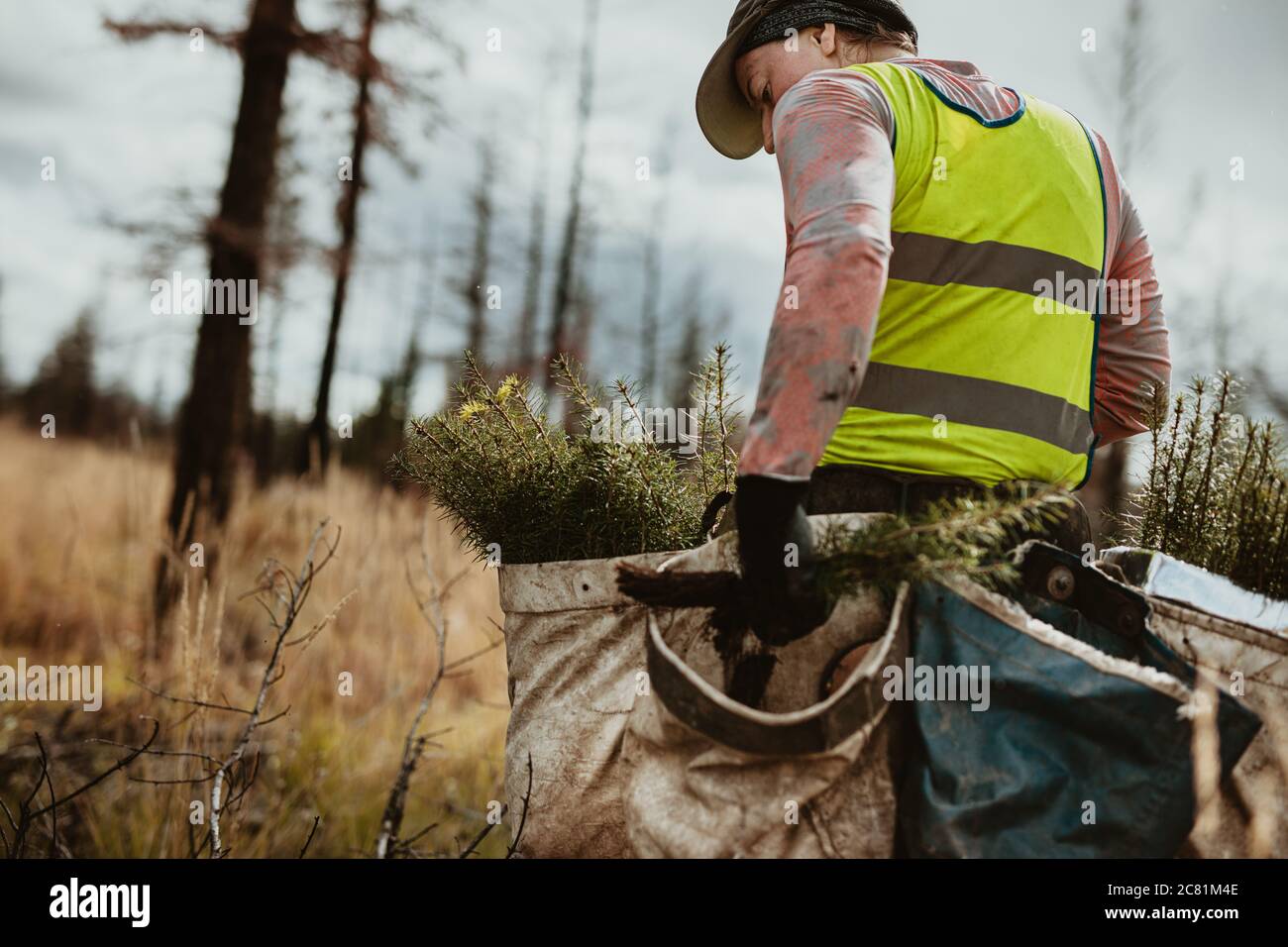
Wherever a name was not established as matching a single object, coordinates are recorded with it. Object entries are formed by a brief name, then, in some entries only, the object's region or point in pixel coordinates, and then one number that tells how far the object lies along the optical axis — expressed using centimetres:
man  116
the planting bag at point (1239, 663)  118
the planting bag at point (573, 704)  145
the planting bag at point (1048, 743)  112
